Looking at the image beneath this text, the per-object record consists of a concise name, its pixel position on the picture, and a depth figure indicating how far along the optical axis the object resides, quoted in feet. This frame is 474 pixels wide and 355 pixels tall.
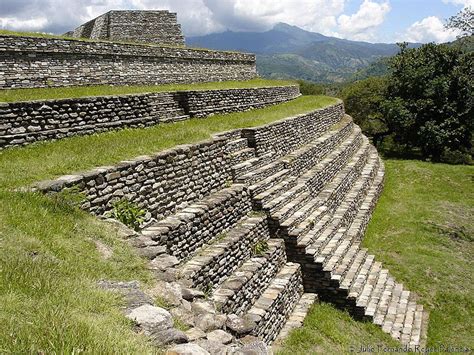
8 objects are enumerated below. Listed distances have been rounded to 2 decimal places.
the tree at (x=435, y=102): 100.78
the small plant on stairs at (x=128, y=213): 26.63
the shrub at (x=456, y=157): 102.27
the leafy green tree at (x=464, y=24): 68.39
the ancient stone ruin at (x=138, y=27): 82.58
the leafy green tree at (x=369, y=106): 135.33
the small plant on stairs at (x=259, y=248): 33.73
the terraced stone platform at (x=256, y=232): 27.25
